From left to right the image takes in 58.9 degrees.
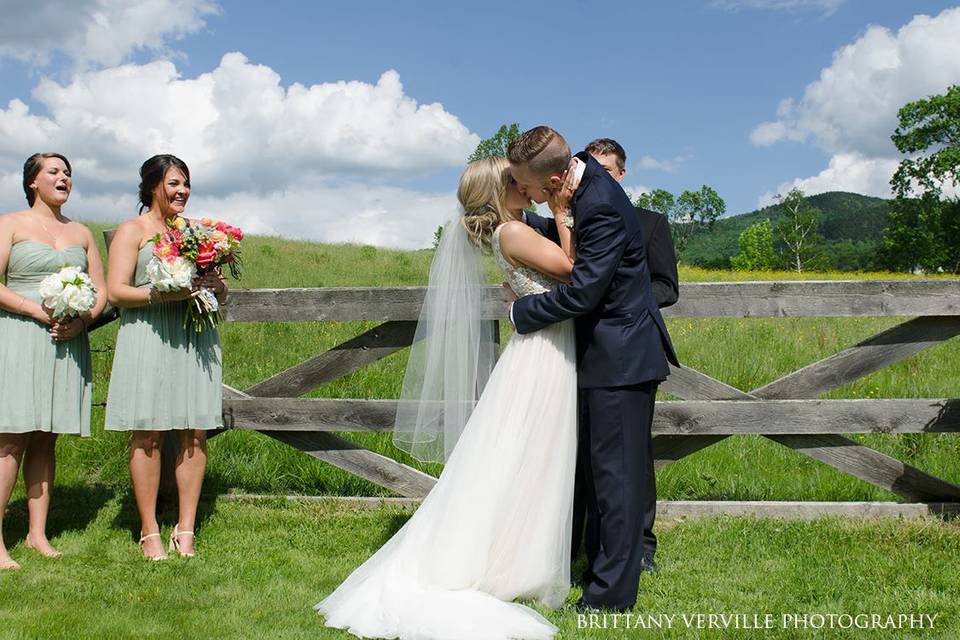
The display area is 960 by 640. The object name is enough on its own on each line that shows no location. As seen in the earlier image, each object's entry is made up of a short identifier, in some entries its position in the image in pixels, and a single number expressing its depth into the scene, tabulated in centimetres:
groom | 427
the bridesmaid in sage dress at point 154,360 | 543
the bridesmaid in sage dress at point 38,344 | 539
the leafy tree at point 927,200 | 5744
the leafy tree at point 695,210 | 13088
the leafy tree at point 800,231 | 8988
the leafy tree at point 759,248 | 10244
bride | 443
